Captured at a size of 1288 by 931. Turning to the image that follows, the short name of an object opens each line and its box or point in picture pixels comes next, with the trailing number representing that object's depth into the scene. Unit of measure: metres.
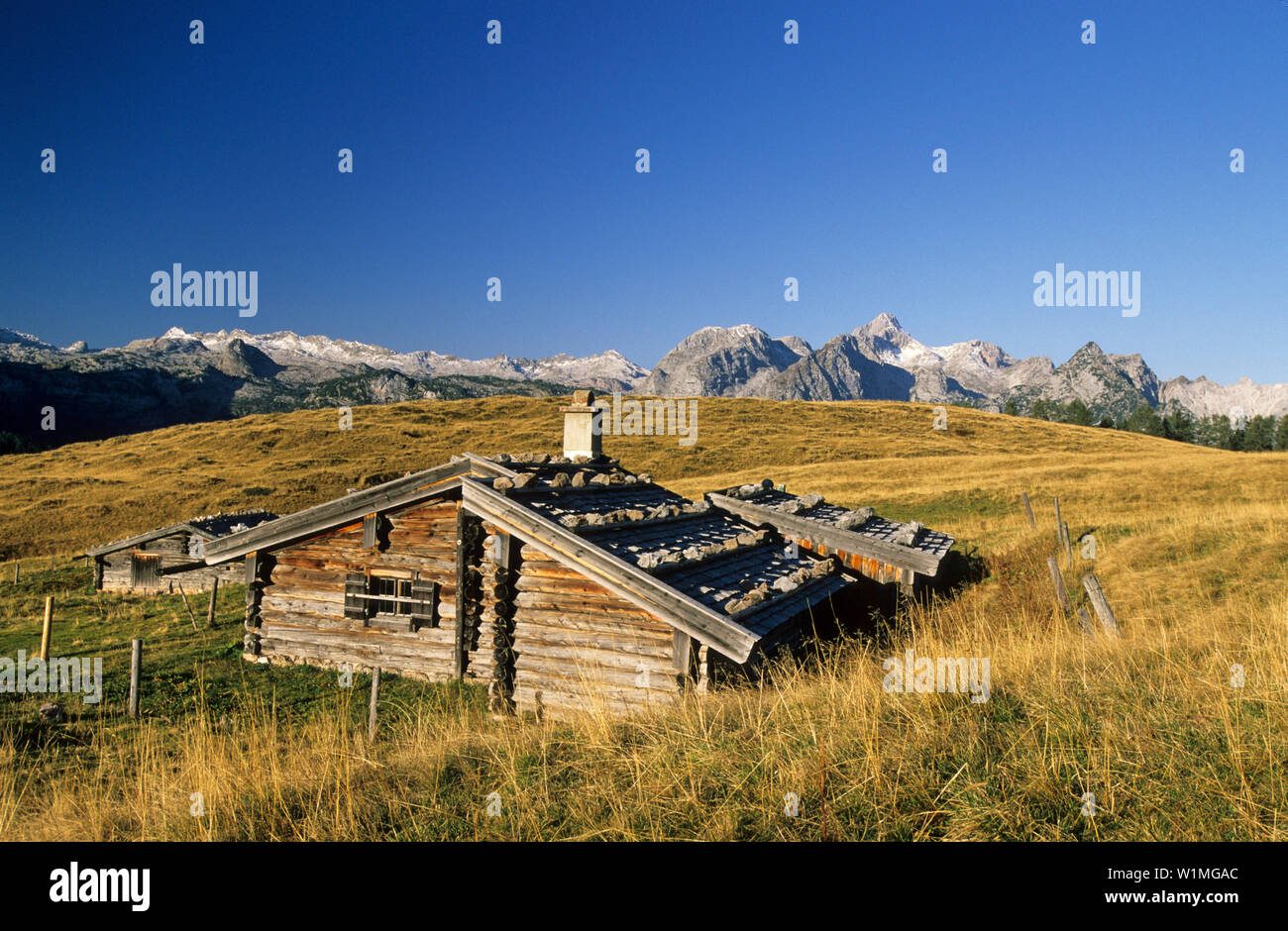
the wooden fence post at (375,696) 7.47
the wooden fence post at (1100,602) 9.70
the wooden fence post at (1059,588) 12.84
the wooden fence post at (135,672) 11.76
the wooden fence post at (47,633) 16.41
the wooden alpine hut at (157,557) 29.17
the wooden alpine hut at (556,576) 9.52
